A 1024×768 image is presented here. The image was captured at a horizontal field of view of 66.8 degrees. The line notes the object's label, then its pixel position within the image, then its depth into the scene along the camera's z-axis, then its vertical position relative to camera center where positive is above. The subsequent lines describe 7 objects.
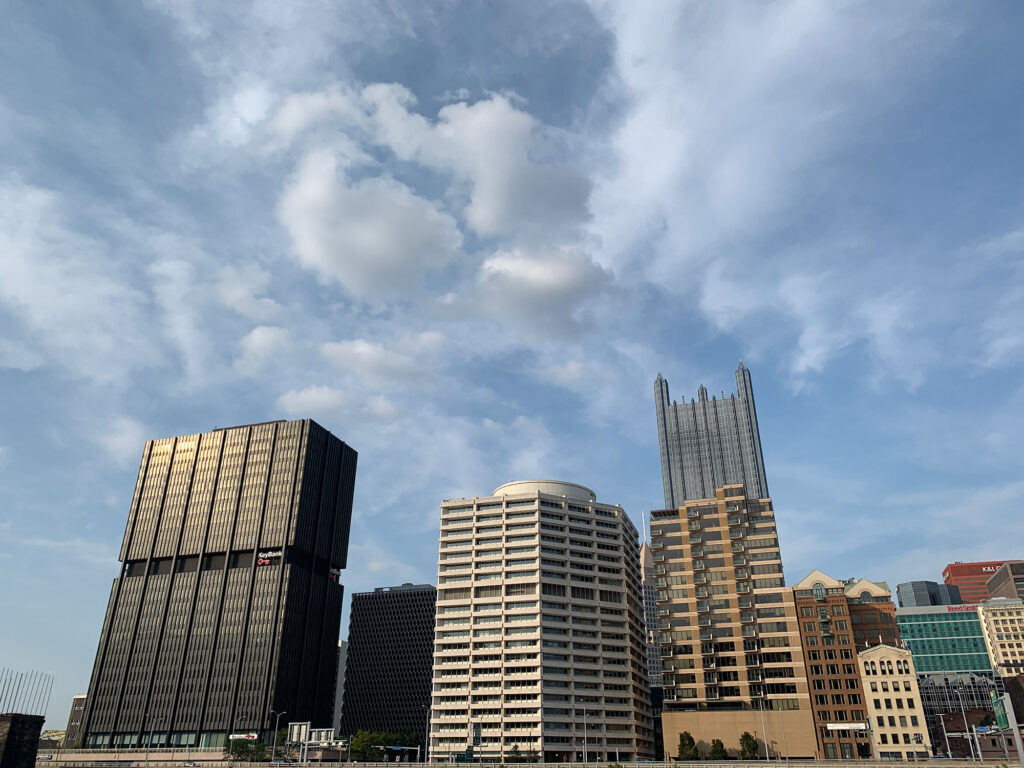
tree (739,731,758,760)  152.77 +3.59
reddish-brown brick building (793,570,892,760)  154.48 +20.34
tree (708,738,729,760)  153.12 +2.73
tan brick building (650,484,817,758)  160.50 +27.35
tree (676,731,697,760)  155.00 +3.48
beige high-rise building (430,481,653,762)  177.25 +22.02
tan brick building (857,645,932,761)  150.88 +11.27
